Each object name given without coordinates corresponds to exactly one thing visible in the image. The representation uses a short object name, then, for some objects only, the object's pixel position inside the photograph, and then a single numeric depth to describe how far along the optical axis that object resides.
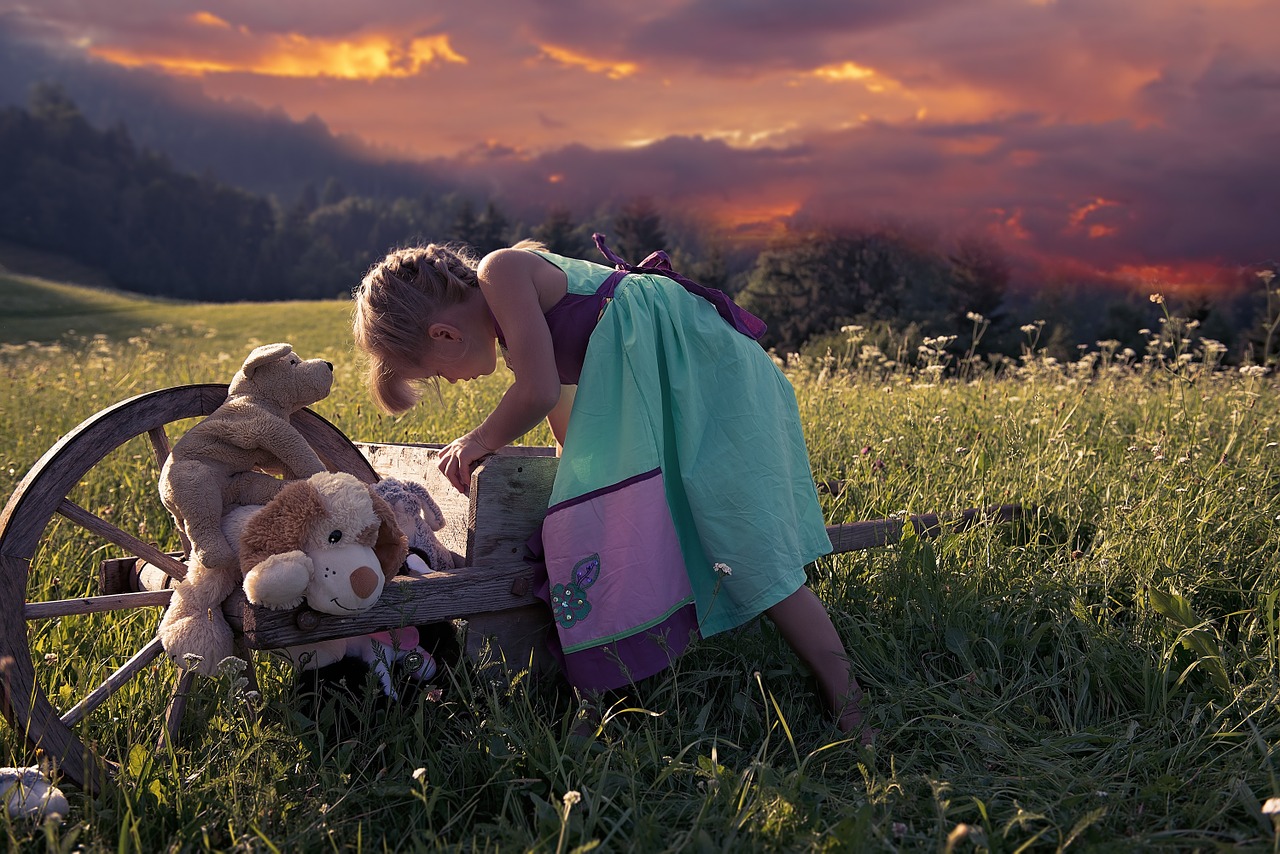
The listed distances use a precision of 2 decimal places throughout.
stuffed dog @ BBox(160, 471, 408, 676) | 1.93
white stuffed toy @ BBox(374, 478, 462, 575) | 2.64
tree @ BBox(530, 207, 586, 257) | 56.17
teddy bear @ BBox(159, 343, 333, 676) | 2.01
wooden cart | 1.96
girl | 2.41
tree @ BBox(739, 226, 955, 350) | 48.91
